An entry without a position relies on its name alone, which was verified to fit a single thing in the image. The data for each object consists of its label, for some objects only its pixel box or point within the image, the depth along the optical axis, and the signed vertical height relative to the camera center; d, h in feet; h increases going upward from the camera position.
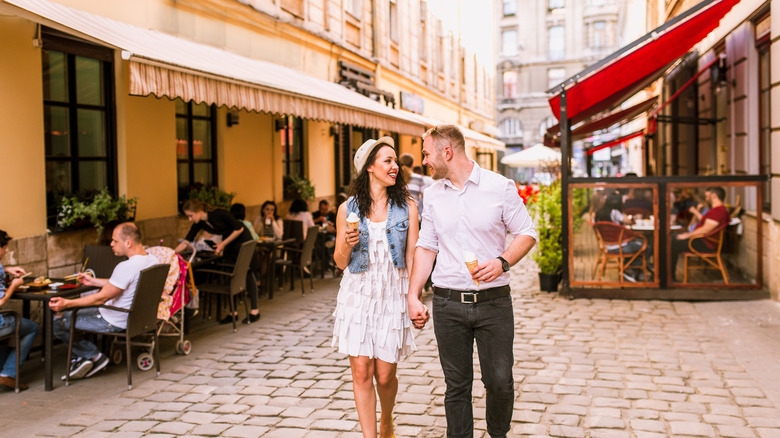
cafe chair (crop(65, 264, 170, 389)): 18.93 -2.93
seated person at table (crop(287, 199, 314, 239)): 37.45 -1.01
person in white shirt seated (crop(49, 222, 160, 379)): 19.25 -2.71
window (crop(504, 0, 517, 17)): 198.08 +49.09
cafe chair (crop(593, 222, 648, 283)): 30.71 -2.26
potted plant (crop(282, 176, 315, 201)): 43.70 +0.31
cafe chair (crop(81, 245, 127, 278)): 23.12 -1.99
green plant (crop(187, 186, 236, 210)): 32.48 -0.07
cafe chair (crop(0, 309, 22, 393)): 18.51 -3.47
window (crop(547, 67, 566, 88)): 193.88 +29.98
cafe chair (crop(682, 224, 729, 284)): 29.81 -2.74
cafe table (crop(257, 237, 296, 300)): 31.30 -2.31
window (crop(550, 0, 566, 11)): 193.57 +48.37
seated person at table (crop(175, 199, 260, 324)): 27.32 -1.29
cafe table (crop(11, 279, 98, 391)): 18.65 -2.87
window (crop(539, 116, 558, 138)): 193.67 +17.45
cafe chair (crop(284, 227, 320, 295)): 33.04 -2.59
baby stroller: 20.89 -3.08
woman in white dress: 13.04 -1.65
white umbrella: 77.50 +3.58
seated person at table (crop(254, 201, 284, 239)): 34.22 -1.36
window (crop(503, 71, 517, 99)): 198.49 +28.75
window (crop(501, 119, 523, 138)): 196.95 +16.60
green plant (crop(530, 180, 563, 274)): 32.81 -1.90
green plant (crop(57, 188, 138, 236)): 24.52 -0.46
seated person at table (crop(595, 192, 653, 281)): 30.63 -1.42
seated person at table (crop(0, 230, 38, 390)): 18.52 -3.54
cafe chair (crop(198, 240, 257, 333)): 25.14 -2.91
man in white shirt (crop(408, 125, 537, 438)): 12.19 -1.49
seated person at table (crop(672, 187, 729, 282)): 29.45 -1.44
